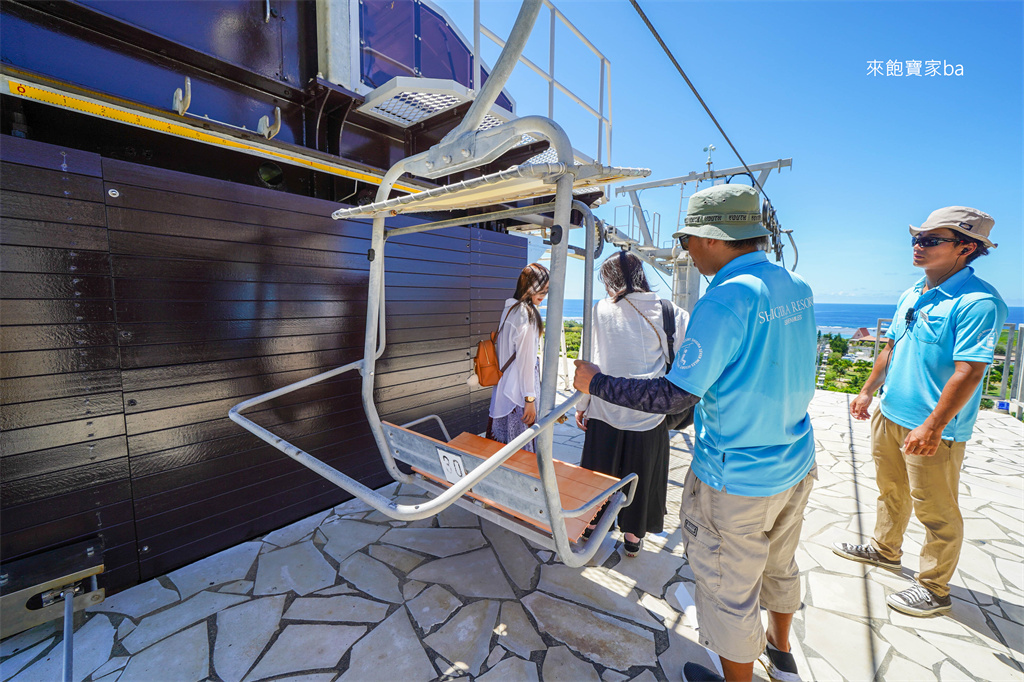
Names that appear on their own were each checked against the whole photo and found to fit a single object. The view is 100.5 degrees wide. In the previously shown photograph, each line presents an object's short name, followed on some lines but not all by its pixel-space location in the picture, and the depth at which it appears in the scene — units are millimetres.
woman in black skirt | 2715
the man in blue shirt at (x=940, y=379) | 2320
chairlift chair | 1589
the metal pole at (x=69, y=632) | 1871
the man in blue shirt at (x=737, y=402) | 1627
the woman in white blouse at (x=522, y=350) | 3271
